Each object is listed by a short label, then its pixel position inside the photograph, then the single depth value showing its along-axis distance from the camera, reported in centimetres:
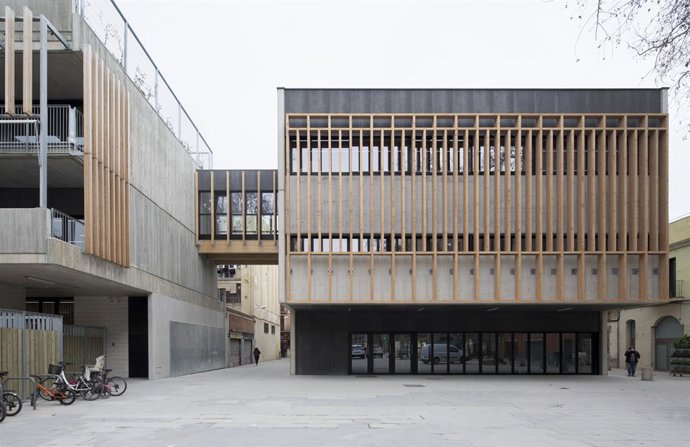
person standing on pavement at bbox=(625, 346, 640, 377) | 3262
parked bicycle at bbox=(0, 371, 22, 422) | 1616
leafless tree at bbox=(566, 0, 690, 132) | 1113
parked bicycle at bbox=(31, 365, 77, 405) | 1877
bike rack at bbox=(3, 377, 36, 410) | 1743
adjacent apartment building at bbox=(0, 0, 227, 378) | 2028
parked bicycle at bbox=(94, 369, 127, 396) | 2075
